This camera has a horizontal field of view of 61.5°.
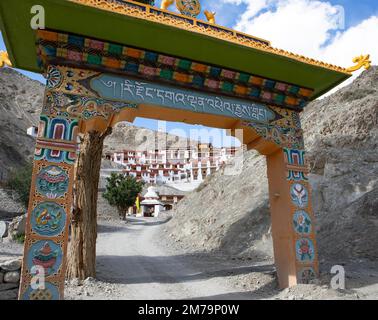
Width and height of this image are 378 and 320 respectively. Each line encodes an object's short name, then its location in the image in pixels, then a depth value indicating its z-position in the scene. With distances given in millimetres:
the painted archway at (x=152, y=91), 5082
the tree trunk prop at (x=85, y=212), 7391
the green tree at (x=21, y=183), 24391
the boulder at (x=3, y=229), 14664
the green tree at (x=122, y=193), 30781
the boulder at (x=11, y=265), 5188
